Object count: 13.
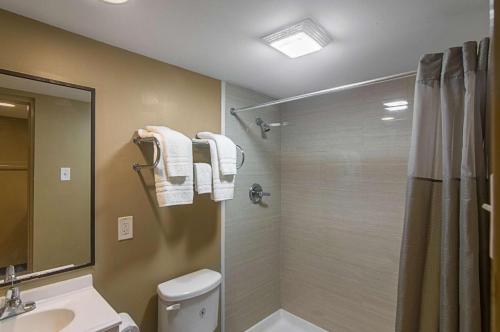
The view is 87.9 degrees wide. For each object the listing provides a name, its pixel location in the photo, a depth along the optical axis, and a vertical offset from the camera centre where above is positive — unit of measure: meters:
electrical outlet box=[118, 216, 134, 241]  1.58 -0.39
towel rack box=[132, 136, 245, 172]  1.51 +0.09
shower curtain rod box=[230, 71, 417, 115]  1.27 +0.45
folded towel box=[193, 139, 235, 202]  1.81 -0.12
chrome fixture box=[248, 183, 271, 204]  2.44 -0.28
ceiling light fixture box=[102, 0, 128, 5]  1.14 +0.72
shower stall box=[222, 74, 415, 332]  2.08 -0.43
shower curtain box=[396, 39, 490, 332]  0.96 -0.15
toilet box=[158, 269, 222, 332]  1.59 -0.89
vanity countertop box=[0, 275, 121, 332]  1.12 -0.69
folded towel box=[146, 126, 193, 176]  1.53 +0.08
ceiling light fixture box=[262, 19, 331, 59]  1.33 +0.69
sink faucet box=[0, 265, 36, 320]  1.16 -0.64
